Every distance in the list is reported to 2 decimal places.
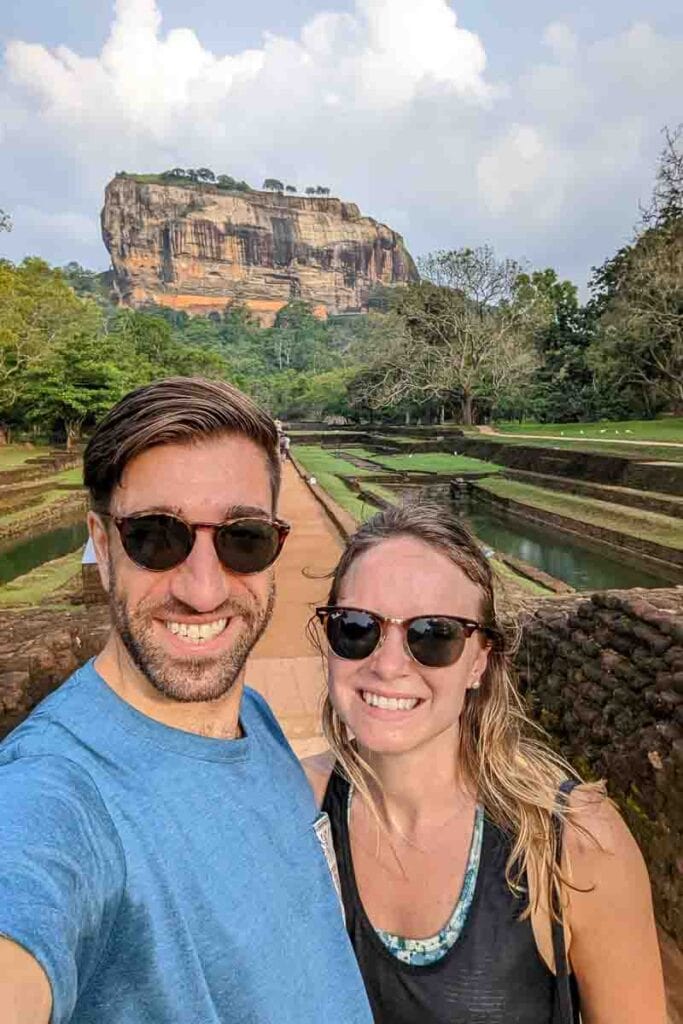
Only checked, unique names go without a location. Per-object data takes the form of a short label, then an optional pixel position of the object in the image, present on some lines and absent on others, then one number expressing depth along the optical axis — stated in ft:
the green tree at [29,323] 89.76
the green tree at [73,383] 92.73
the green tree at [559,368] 119.14
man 2.38
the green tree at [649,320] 73.26
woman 3.55
